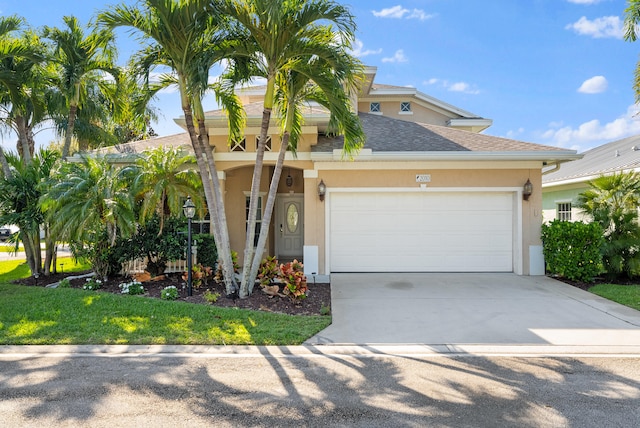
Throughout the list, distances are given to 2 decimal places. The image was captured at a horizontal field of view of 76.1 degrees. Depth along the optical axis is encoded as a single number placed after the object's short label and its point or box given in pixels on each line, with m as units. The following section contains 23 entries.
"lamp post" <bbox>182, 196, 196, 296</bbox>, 8.23
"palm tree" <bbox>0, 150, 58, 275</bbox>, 9.17
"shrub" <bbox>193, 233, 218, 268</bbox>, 9.85
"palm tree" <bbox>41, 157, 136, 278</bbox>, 8.50
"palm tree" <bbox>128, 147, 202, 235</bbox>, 8.88
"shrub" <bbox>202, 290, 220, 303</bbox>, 7.71
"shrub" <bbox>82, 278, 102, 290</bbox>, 8.76
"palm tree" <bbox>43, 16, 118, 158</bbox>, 10.88
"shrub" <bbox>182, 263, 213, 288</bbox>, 8.87
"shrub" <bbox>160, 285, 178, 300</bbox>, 8.00
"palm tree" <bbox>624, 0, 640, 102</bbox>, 9.07
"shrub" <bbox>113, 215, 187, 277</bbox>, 9.40
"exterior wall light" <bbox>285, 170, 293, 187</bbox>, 14.50
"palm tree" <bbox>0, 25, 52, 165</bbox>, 9.77
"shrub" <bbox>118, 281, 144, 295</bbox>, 8.37
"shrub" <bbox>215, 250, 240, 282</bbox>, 8.84
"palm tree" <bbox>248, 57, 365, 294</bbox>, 7.47
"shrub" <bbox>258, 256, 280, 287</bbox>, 8.76
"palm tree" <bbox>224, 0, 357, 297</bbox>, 6.91
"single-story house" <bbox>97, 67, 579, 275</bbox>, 10.67
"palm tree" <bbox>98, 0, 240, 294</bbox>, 6.80
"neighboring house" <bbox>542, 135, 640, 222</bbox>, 13.05
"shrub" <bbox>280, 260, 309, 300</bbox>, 7.95
